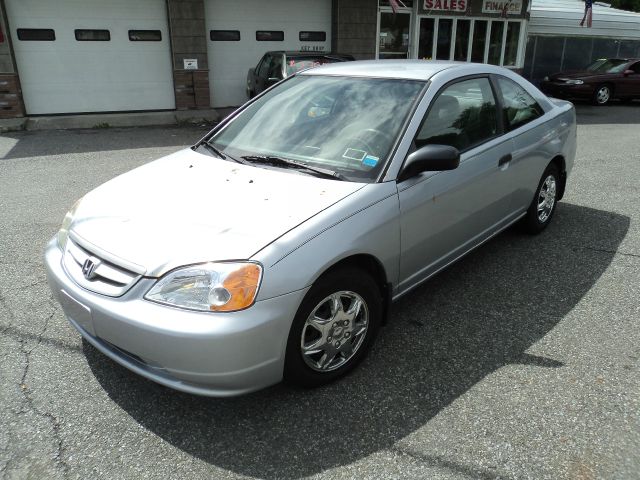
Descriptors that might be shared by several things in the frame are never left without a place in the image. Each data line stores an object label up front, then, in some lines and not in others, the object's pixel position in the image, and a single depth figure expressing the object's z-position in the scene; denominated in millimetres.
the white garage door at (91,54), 11742
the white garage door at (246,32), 13281
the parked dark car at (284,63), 10922
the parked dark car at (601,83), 15977
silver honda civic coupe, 2297
